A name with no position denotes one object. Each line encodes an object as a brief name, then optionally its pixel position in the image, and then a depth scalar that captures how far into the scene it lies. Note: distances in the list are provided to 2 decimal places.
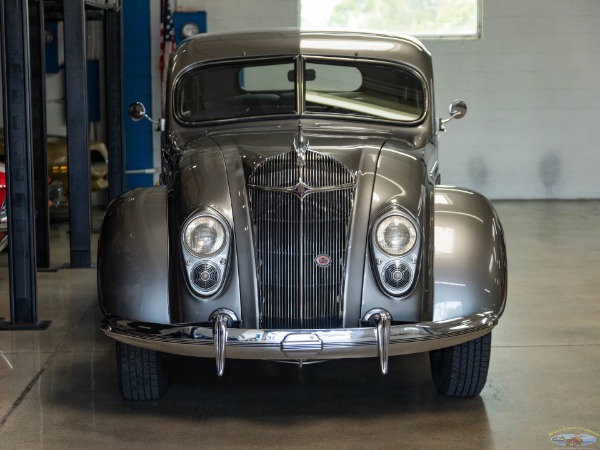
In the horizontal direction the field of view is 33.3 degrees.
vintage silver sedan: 4.38
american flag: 13.90
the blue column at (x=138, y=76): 14.05
